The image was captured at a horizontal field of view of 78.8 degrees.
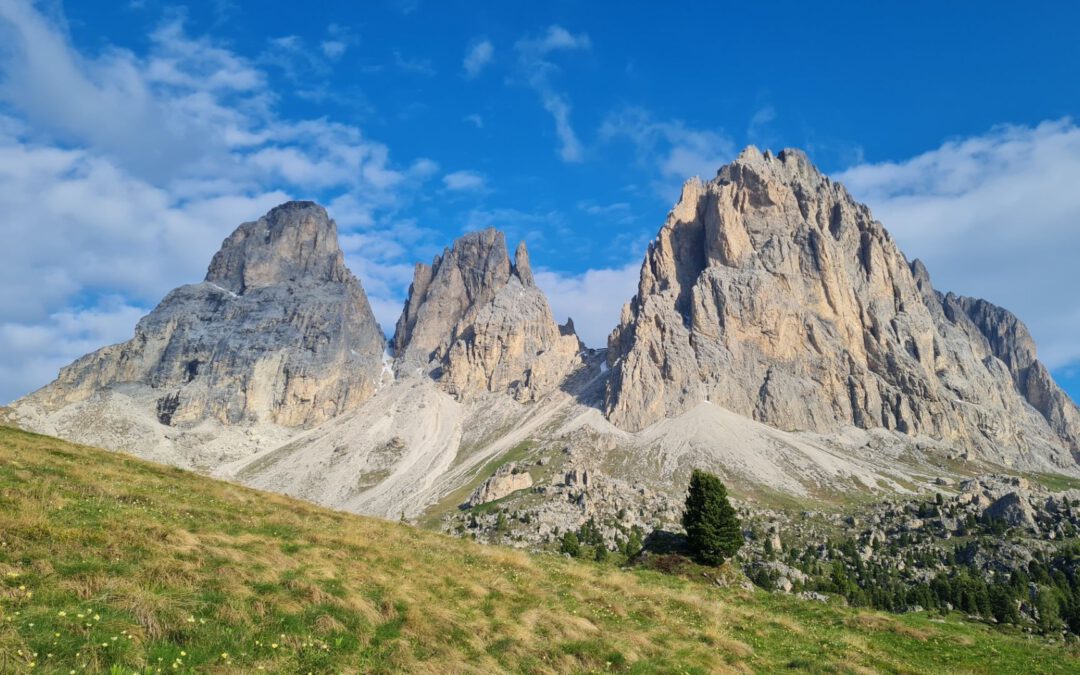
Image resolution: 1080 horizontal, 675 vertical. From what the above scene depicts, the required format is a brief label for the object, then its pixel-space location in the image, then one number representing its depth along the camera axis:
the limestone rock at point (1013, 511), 148.88
